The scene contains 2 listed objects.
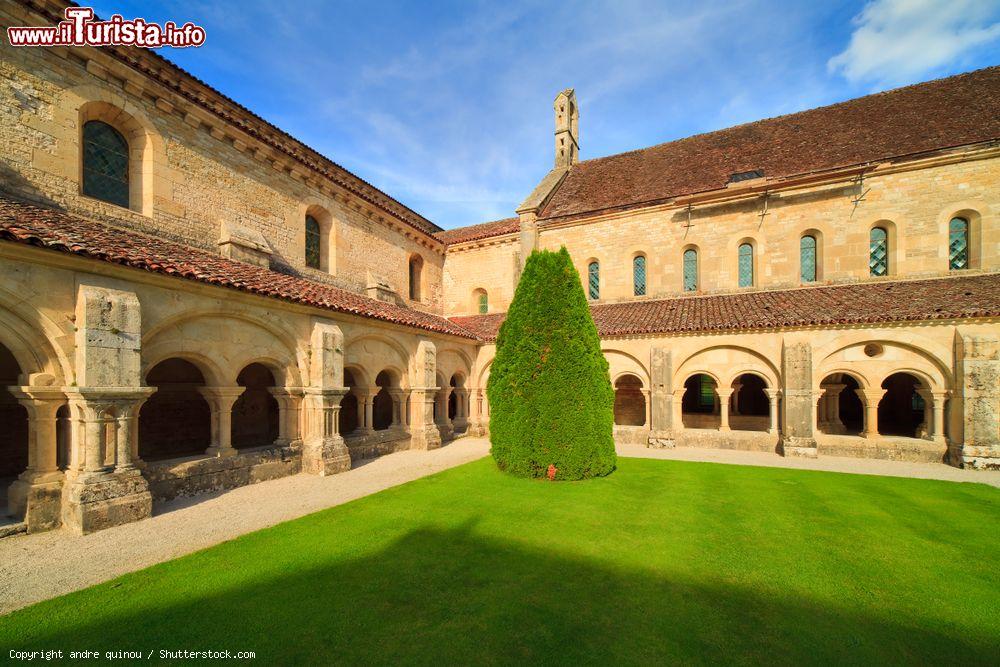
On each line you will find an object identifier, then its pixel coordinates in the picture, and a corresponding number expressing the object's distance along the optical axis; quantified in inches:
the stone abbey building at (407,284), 270.1
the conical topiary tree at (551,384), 363.3
